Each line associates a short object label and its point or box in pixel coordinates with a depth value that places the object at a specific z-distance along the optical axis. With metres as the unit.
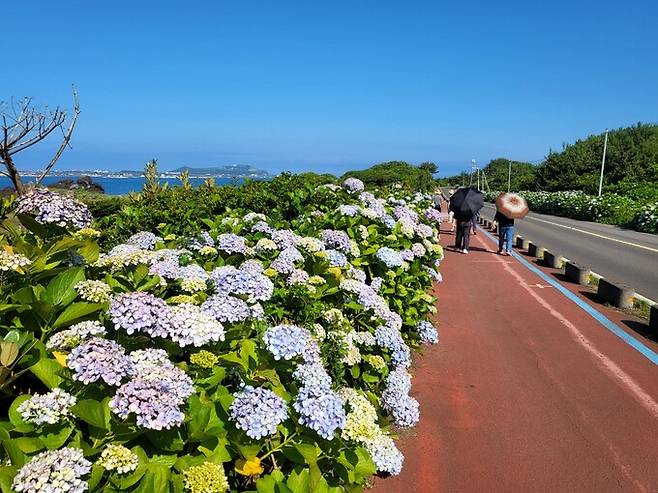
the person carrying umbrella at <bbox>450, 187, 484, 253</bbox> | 11.92
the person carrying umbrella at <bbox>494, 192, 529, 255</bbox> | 12.04
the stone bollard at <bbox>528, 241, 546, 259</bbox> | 12.07
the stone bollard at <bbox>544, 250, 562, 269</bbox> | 10.75
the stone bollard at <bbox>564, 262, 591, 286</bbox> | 9.11
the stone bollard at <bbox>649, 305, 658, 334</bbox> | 6.21
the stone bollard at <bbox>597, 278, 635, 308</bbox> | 7.45
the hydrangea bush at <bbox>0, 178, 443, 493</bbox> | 1.46
